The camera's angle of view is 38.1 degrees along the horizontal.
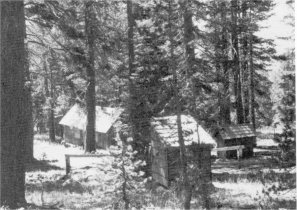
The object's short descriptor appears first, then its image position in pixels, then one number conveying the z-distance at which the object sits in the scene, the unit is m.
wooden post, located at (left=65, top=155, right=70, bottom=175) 19.03
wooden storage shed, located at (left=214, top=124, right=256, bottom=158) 30.70
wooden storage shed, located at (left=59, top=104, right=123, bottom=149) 40.69
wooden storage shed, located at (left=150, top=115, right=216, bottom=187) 17.55
